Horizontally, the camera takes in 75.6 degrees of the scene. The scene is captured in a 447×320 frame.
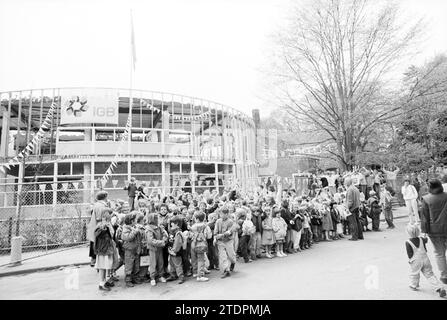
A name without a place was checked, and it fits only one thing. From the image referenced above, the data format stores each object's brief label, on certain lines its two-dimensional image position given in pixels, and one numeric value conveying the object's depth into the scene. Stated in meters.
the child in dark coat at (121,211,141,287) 6.25
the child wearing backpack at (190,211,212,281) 6.55
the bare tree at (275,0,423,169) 14.07
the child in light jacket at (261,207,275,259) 8.15
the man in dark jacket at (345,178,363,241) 9.82
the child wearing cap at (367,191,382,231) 11.37
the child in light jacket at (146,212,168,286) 6.26
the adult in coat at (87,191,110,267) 6.20
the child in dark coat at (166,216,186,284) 6.40
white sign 18.38
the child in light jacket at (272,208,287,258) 8.24
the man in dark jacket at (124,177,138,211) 11.52
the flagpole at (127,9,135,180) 19.78
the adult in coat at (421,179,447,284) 4.90
